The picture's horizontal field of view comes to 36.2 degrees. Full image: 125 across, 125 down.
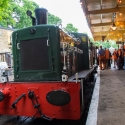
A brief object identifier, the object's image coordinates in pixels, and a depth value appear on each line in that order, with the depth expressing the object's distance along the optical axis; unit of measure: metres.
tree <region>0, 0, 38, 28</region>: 35.72
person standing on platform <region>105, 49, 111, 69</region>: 15.69
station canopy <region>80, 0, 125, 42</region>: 11.30
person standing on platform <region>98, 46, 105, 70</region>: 15.01
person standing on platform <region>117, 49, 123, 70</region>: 15.09
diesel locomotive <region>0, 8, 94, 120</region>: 4.02
